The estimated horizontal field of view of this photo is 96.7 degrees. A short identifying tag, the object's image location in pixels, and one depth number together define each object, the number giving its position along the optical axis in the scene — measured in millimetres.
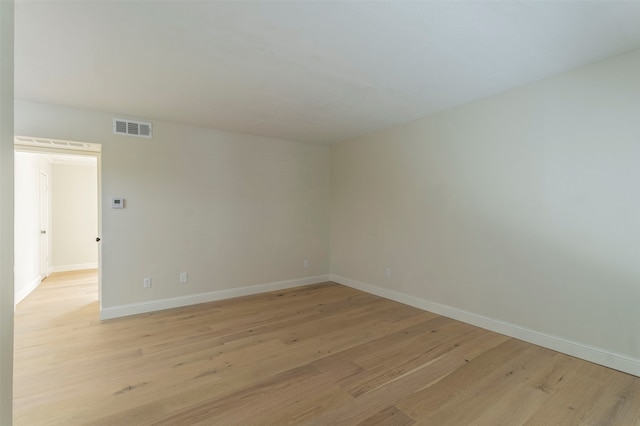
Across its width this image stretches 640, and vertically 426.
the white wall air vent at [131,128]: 3574
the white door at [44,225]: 5391
